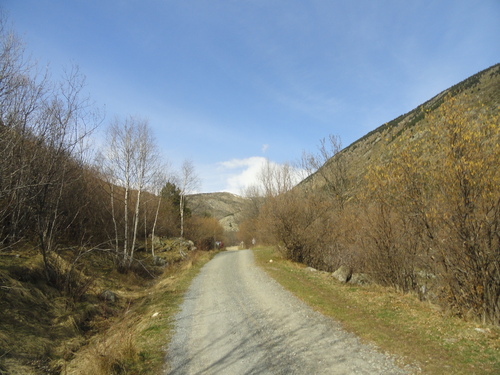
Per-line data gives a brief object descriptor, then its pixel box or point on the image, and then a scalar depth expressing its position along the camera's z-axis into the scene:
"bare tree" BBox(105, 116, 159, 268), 17.48
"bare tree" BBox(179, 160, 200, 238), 28.61
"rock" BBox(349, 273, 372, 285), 11.36
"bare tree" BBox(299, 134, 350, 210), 26.92
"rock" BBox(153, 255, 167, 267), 20.72
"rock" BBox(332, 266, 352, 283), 11.94
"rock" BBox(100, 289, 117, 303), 10.65
